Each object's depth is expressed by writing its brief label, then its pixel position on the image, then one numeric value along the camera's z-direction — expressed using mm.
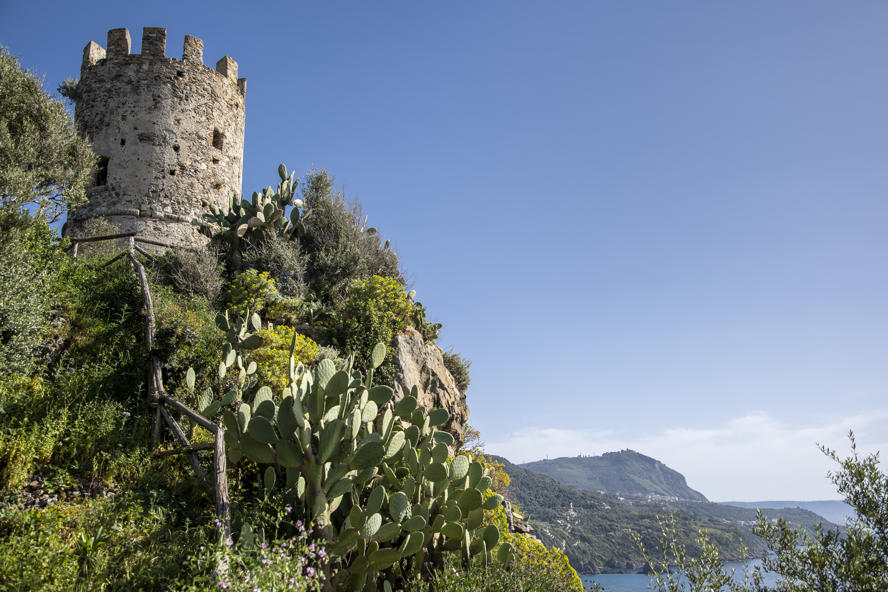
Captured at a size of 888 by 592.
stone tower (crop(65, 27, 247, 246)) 13977
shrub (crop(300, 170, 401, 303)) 12200
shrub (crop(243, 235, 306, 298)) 11328
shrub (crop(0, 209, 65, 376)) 6516
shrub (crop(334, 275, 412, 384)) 9805
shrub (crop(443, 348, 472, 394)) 12602
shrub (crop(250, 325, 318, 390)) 7723
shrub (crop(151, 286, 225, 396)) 7445
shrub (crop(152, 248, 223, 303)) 10484
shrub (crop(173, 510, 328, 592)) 3789
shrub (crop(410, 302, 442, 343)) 11336
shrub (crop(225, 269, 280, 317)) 9914
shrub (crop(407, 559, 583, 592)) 4824
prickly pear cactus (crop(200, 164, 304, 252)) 11969
